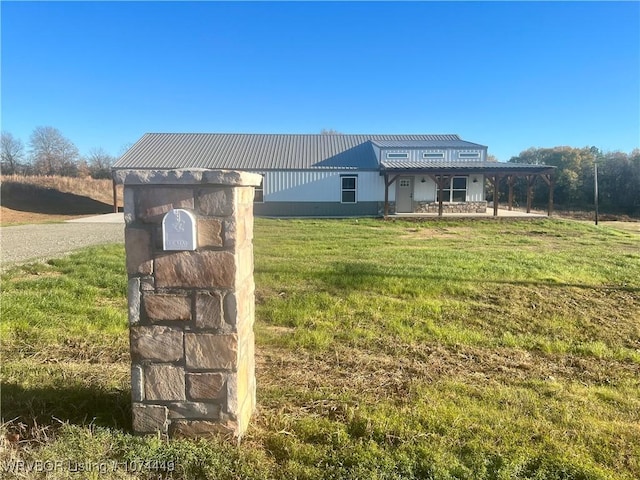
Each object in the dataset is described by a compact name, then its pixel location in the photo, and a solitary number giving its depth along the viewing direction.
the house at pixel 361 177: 20.73
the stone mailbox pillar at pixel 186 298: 2.18
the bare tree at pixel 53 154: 50.12
